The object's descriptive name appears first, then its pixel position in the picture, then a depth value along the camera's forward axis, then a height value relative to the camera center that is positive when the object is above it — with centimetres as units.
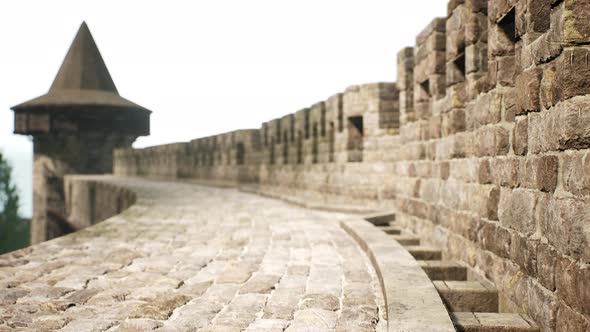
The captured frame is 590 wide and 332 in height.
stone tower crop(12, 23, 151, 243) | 2898 +179
